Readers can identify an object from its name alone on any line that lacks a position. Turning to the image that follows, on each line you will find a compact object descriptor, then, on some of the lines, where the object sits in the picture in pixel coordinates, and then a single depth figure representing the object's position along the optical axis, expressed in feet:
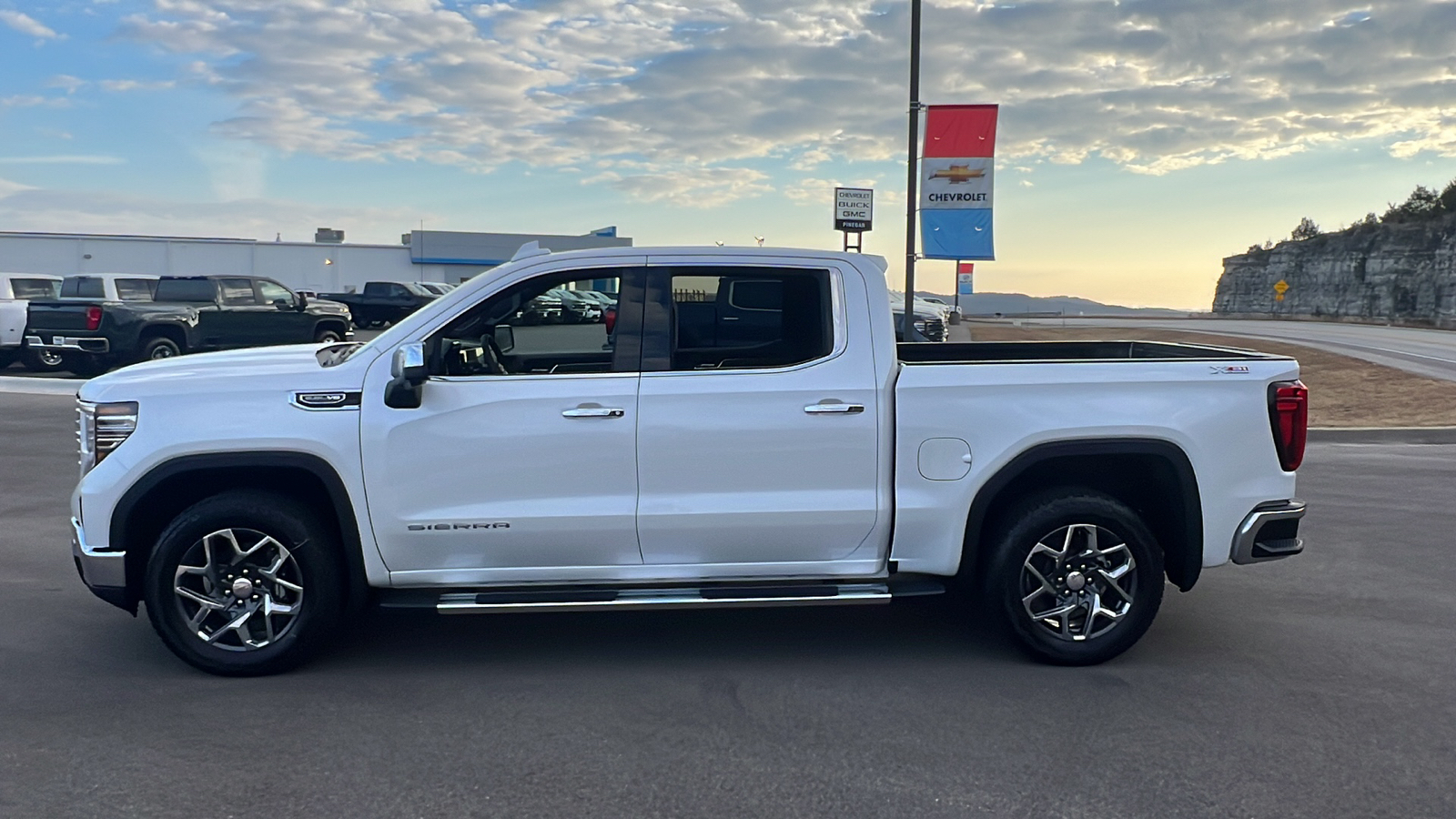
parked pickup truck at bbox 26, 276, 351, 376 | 58.80
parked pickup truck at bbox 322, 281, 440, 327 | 134.21
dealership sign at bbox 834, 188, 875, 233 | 71.05
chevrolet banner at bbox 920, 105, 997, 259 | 60.85
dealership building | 212.84
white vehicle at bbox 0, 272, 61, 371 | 62.23
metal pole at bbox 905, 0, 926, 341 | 56.80
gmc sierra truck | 16.03
